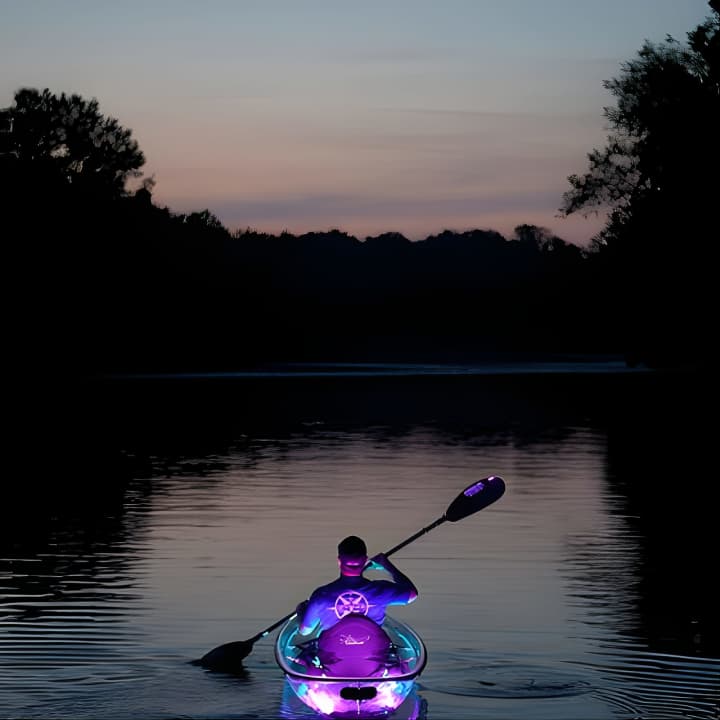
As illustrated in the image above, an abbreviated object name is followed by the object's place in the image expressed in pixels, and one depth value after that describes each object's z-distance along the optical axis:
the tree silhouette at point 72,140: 115.94
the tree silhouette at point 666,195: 75.62
